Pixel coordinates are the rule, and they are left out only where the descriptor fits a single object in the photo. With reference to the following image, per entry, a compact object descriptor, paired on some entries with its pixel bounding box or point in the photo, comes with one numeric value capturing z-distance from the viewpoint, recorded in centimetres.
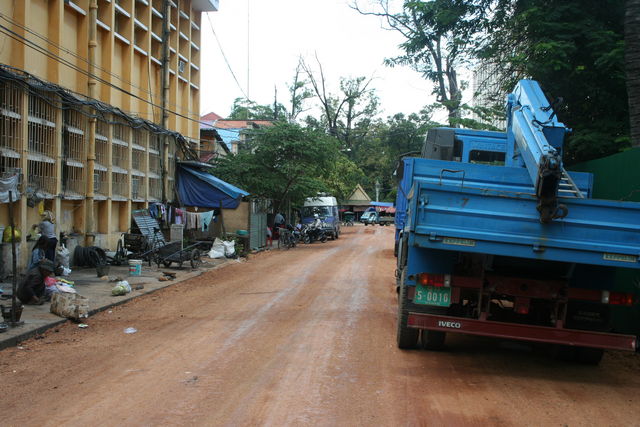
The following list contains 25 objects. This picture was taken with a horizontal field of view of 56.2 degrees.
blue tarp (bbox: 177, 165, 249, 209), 2428
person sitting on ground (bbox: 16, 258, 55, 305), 1070
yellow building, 1412
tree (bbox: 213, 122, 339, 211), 2889
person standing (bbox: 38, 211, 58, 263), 1320
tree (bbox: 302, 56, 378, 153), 5629
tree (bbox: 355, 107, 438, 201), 6022
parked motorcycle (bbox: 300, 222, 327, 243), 3419
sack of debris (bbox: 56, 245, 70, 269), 1499
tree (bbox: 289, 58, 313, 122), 5769
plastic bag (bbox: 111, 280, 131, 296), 1264
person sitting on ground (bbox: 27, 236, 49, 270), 1270
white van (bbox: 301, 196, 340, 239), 3869
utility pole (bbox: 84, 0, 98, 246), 1758
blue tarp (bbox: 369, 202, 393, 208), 7749
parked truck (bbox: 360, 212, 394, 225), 7398
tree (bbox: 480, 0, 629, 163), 1225
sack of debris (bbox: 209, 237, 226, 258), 2276
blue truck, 632
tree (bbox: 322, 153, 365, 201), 4788
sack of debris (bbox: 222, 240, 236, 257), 2320
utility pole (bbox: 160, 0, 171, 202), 2275
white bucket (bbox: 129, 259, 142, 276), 1616
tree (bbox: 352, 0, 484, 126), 1529
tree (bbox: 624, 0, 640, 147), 990
